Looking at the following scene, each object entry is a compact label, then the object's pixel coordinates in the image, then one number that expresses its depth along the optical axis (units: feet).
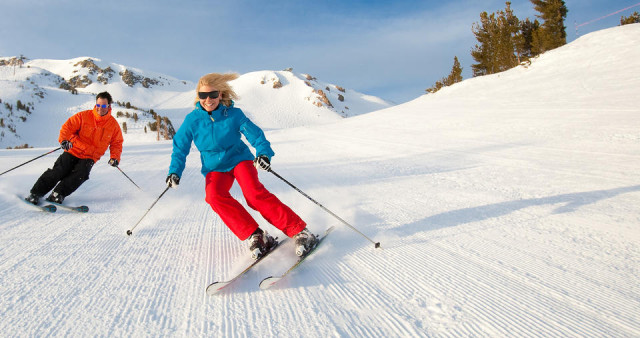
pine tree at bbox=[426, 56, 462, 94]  163.71
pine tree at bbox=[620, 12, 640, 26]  139.85
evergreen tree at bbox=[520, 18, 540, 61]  133.26
